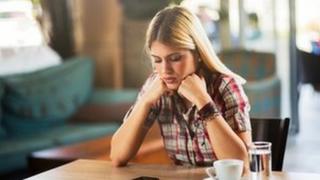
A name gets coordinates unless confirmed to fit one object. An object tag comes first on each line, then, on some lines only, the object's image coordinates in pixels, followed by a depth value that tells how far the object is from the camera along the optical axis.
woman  2.11
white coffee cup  1.92
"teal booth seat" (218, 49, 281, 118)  4.86
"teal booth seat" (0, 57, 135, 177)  4.33
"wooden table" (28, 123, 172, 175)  3.46
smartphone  2.06
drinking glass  2.03
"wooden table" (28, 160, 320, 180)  2.06
